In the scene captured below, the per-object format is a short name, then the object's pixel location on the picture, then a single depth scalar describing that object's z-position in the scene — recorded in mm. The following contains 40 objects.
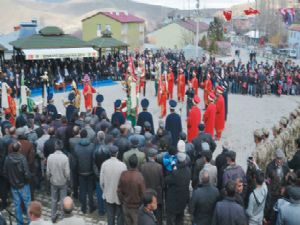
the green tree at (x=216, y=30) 61288
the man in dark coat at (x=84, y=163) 8031
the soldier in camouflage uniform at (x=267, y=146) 8341
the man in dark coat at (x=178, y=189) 7086
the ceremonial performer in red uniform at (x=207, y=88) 17139
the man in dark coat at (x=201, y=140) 8824
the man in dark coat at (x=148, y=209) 5367
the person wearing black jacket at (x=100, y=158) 7859
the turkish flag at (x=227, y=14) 33253
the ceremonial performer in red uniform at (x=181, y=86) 18734
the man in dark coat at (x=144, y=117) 11469
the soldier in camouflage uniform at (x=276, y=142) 8519
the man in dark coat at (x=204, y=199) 6430
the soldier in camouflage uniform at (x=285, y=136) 9573
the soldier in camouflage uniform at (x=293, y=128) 10266
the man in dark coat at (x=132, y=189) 6770
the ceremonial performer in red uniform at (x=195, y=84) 17716
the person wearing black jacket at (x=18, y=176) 7496
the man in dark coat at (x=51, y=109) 11609
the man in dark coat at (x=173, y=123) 11656
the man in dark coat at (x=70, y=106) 12238
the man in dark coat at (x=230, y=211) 5723
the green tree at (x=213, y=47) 52828
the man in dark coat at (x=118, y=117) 10703
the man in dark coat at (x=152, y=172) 7223
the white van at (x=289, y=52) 57309
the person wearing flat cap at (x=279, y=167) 7043
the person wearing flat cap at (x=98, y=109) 11727
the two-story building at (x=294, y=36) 68550
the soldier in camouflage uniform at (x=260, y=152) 8062
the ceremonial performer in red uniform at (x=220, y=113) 13898
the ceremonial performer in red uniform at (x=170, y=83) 19489
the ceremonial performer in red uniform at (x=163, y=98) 16562
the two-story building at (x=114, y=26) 54844
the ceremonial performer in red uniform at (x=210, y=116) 13226
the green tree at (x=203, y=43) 57500
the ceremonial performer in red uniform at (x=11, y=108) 13428
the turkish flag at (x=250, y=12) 33231
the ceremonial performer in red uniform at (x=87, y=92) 16406
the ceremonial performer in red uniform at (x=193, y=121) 12443
